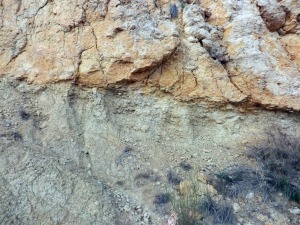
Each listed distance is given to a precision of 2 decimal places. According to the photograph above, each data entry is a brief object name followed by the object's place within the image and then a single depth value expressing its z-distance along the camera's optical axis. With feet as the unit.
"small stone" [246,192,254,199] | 12.02
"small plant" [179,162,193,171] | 13.02
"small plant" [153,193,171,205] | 11.35
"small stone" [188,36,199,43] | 14.66
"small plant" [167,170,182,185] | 12.32
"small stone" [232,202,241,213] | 11.41
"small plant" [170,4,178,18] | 15.34
